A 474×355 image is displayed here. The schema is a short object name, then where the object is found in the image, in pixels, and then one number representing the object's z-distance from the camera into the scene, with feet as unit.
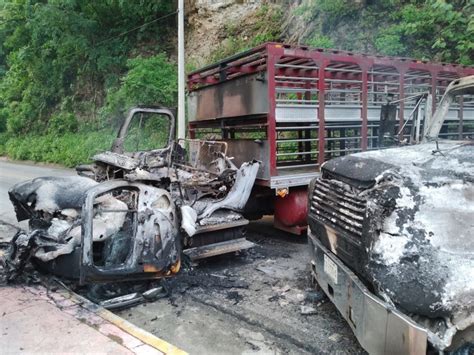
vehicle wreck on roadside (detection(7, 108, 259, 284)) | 13.74
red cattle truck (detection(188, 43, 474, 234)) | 19.29
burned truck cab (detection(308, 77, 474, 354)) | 7.91
